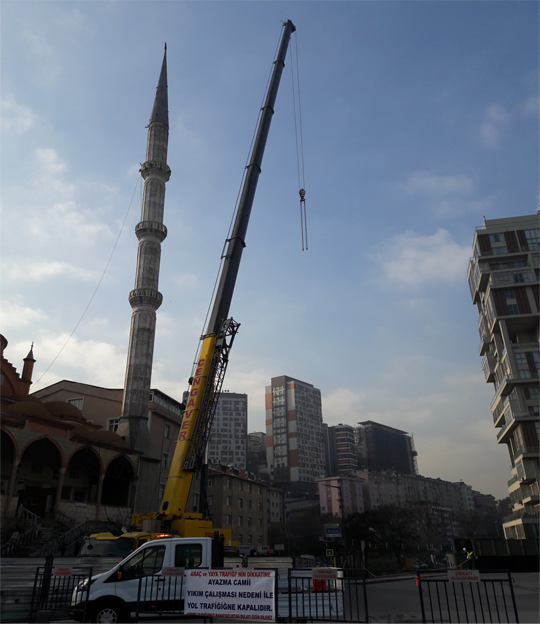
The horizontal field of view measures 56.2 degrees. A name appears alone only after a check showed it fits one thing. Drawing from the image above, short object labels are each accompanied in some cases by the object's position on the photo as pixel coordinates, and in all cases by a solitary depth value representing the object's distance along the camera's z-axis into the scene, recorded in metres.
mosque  28.59
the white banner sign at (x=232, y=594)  8.41
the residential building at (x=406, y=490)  107.56
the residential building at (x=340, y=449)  136.38
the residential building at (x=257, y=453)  128.75
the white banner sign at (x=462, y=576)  9.37
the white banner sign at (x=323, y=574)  9.58
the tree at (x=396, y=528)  55.47
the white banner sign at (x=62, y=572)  11.05
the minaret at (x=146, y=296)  36.31
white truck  9.92
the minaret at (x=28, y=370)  40.06
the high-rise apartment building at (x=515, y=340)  46.16
